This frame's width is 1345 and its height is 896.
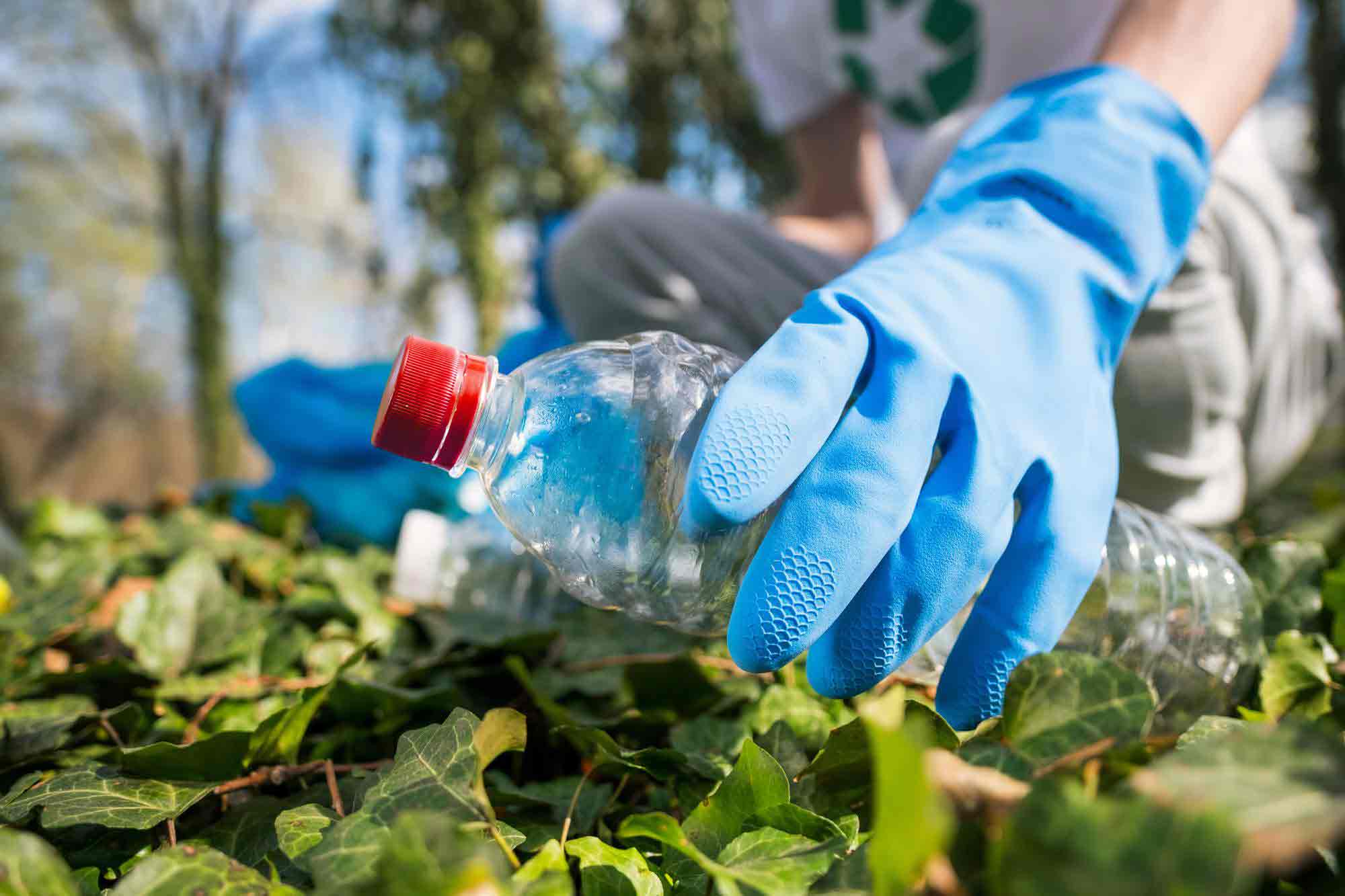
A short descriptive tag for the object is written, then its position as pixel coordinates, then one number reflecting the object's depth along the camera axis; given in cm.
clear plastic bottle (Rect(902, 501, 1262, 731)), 35
